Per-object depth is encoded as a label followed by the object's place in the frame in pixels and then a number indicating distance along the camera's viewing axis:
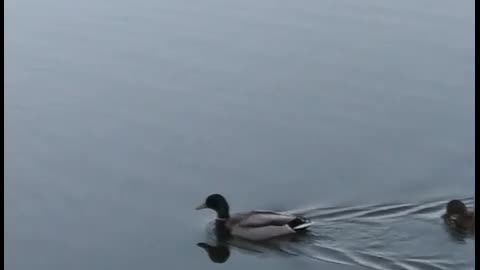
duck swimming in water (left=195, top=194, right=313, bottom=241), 10.76
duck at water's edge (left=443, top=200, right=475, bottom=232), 10.76
